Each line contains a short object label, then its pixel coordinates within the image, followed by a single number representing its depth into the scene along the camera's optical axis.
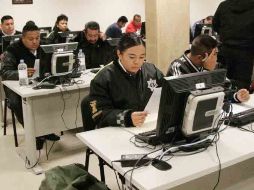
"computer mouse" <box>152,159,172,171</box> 1.52
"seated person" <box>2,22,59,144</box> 3.63
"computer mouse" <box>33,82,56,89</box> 3.18
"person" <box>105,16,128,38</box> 8.29
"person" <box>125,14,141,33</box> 8.91
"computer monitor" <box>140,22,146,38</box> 7.42
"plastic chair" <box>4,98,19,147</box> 3.71
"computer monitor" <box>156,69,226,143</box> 1.61
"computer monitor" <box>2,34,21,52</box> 4.15
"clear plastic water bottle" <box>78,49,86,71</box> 3.91
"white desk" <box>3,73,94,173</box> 3.14
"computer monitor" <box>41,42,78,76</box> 3.17
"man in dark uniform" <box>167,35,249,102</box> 2.46
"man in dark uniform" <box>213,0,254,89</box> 3.82
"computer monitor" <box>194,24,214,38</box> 5.61
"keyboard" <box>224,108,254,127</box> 2.01
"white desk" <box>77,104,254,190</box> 1.43
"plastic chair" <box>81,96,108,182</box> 2.33
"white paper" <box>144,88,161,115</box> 1.94
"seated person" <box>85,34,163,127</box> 2.18
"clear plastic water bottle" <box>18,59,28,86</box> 3.27
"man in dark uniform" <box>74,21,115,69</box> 4.42
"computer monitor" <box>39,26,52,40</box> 5.28
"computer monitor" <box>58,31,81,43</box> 4.51
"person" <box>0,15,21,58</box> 5.93
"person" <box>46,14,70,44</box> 6.47
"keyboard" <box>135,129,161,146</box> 1.75
